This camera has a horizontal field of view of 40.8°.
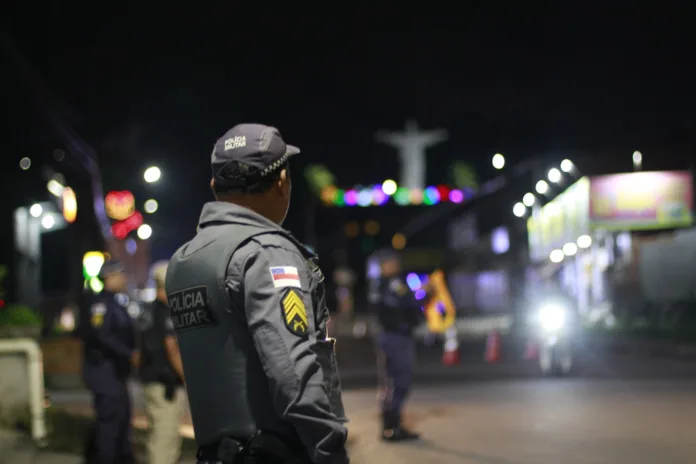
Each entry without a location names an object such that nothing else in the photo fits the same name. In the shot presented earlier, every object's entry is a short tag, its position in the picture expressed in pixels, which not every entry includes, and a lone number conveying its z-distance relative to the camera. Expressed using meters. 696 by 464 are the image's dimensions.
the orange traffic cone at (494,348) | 21.00
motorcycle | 17.53
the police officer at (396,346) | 10.43
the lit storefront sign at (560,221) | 26.88
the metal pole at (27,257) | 29.98
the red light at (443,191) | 62.10
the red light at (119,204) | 34.03
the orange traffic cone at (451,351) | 21.27
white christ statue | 78.00
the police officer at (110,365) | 8.09
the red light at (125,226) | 37.44
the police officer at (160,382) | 7.80
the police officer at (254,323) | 2.65
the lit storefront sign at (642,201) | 24.55
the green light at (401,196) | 65.69
